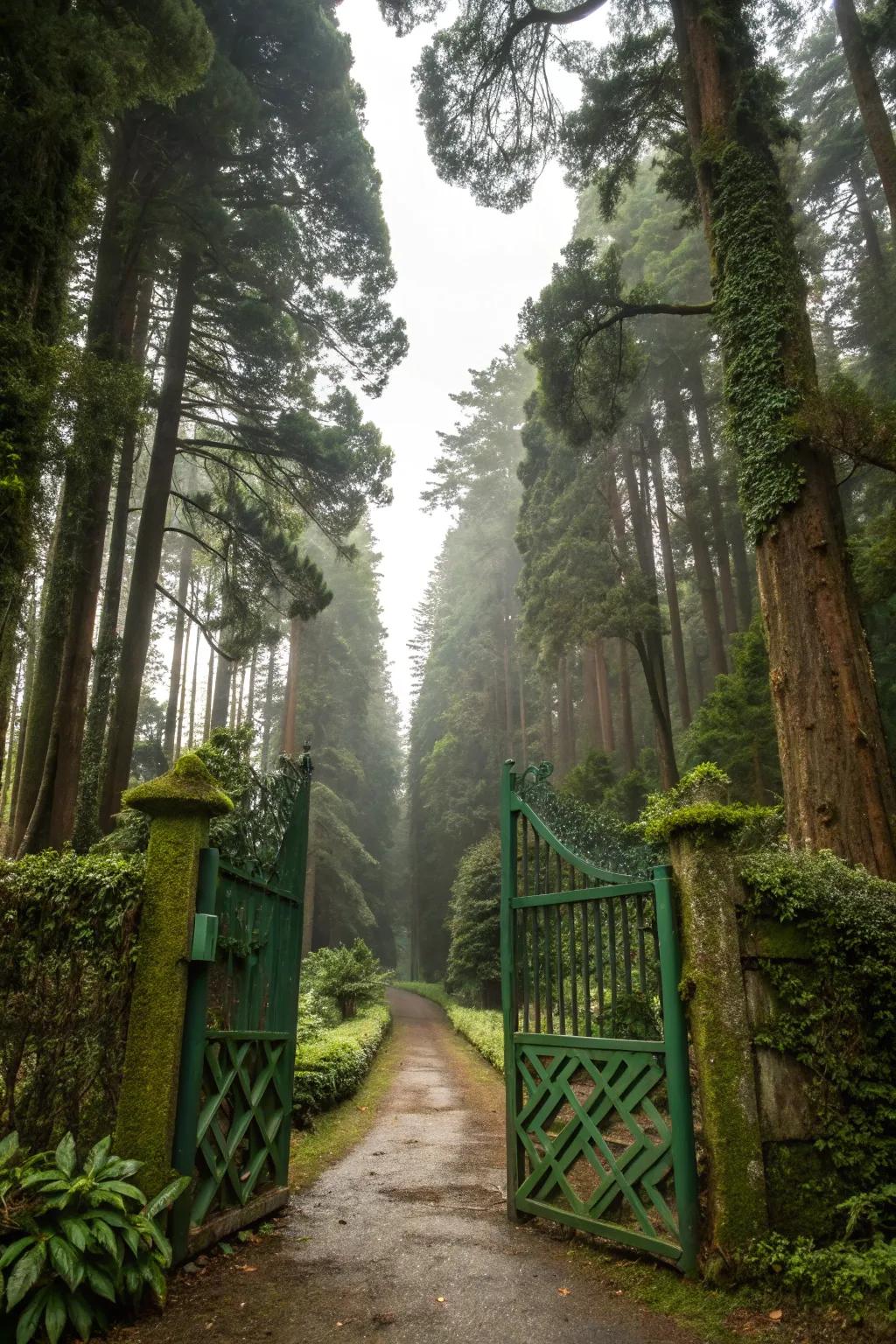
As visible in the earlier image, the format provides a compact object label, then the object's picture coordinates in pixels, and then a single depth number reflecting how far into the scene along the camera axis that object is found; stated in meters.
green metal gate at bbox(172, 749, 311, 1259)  3.86
